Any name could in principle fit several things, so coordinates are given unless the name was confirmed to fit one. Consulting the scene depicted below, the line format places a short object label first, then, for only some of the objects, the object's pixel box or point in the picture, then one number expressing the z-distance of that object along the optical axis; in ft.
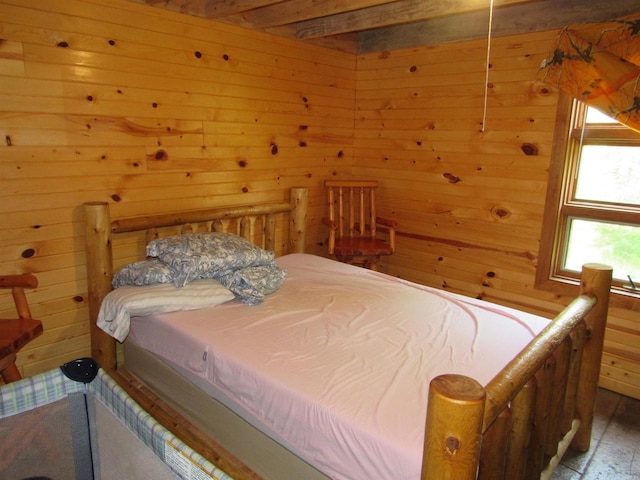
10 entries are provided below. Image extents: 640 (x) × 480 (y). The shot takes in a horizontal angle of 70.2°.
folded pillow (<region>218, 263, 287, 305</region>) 7.74
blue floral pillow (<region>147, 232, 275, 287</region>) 7.65
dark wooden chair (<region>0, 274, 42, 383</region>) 6.40
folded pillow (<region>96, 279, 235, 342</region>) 7.14
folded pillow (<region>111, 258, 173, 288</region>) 7.61
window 8.84
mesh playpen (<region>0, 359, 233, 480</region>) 4.01
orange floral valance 7.22
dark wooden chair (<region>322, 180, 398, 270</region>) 11.40
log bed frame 3.25
